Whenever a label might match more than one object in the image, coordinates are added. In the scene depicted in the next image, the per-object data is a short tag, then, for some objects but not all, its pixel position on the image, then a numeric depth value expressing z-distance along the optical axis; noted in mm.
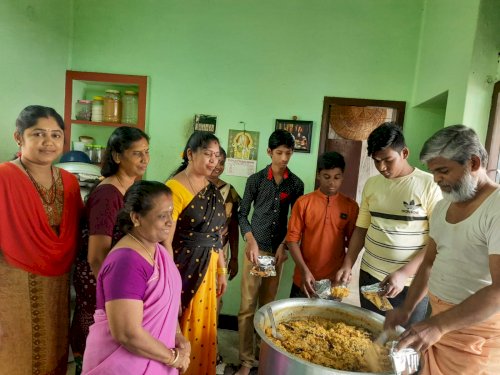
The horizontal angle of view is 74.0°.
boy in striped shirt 1757
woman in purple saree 1085
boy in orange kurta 2088
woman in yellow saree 1773
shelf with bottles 3051
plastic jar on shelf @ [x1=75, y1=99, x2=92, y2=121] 3184
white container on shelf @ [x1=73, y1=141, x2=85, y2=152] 3199
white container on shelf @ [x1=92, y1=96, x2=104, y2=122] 3146
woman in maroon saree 1536
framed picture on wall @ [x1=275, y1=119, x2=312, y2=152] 2956
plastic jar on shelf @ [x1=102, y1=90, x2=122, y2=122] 3143
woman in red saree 1479
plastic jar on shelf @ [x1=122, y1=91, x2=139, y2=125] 3174
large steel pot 1173
